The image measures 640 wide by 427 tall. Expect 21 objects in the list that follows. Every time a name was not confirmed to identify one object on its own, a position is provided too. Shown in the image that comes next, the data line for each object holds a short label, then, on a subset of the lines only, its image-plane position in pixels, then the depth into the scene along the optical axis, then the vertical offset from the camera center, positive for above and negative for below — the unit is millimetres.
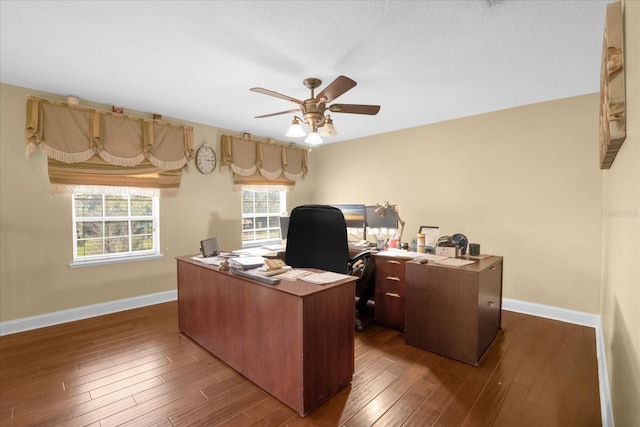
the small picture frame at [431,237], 3021 -327
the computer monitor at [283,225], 4262 -286
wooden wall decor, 1052 +470
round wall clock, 4090 +660
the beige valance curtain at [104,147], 2932 +661
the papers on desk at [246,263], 2104 -425
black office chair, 2369 -282
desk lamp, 3525 -42
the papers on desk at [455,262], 2381 -475
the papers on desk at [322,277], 1909 -493
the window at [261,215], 4766 -161
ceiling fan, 2270 +832
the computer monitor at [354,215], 3888 -126
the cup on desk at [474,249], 2746 -411
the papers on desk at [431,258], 2584 -474
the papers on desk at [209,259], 2494 -481
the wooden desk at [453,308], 2238 -833
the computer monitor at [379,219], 3539 -166
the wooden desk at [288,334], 1721 -845
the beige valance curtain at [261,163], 4367 +704
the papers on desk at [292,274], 2006 -489
